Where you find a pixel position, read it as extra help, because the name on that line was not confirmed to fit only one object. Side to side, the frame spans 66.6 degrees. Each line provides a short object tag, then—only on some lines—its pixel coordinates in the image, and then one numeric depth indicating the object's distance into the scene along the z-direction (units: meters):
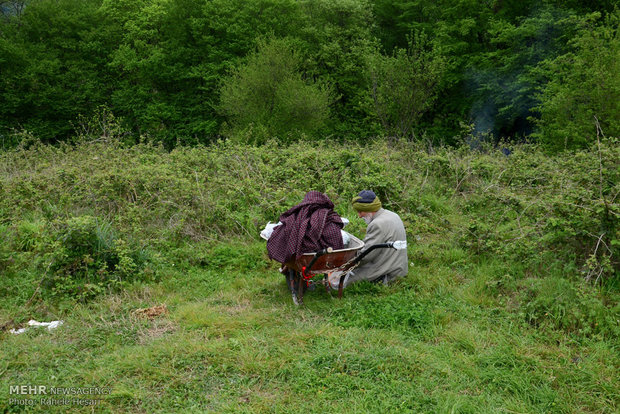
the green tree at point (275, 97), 23.92
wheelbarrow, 5.16
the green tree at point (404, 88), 20.77
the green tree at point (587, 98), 13.82
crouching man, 5.75
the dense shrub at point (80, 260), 5.89
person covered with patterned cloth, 5.20
